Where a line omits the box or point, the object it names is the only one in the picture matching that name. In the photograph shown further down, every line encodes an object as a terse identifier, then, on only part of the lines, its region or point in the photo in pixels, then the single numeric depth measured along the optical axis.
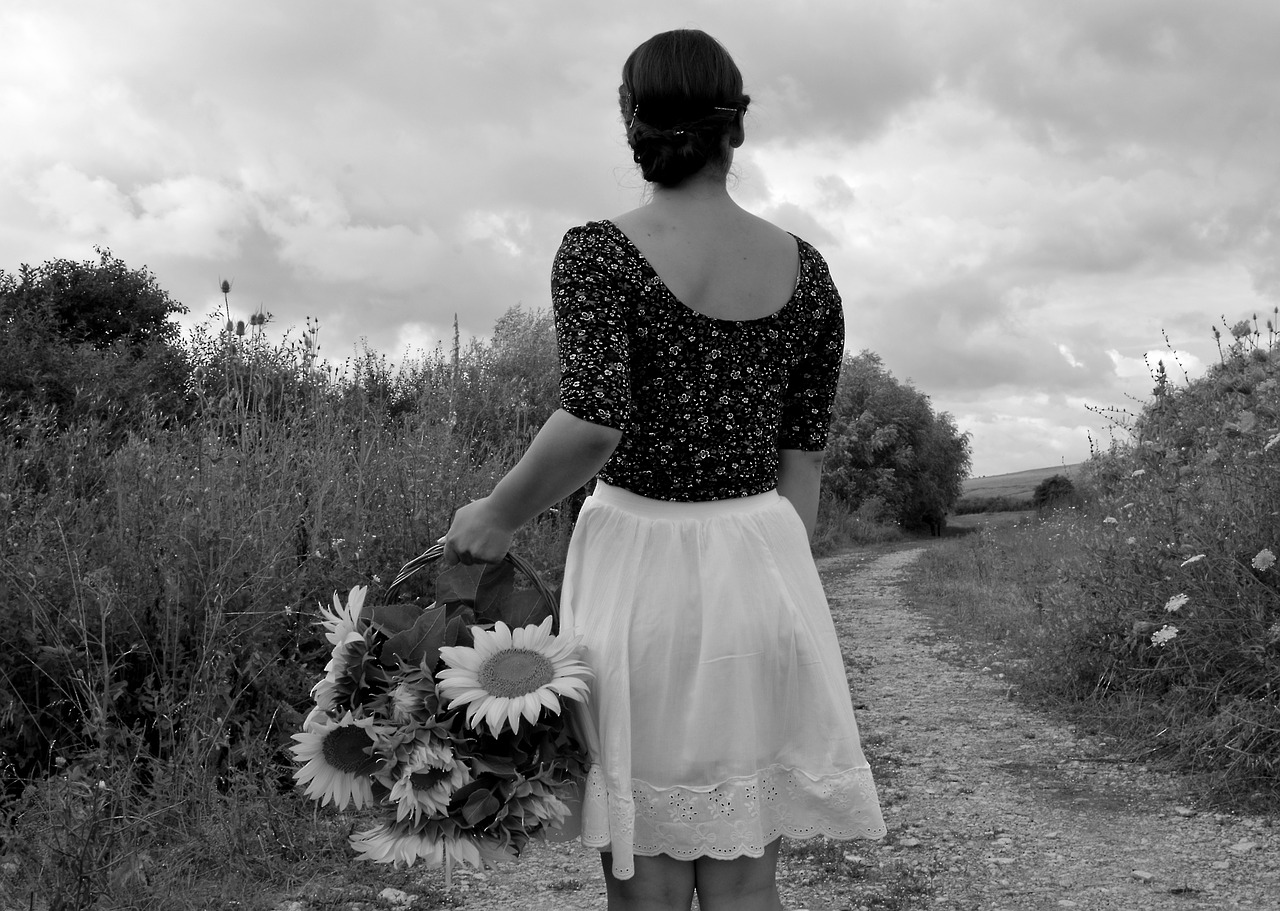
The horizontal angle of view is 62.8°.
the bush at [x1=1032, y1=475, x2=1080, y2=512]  19.47
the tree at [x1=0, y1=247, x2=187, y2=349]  24.14
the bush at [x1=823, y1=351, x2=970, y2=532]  39.69
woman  1.94
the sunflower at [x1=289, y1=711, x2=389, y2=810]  2.03
